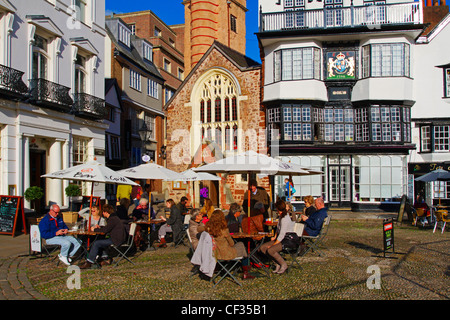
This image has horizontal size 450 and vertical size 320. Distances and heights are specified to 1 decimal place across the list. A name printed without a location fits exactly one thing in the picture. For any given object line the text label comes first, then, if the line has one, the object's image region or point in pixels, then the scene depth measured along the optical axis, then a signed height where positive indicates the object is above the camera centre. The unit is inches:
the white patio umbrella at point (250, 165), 395.5 +4.7
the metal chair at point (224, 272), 296.5 -76.7
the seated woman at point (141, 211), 498.7 -49.8
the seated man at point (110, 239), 358.9 -59.5
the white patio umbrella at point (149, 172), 496.0 -2.0
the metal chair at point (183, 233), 485.1 -74.4
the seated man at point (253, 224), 358.0 -46.9
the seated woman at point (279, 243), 330.6 -59.6
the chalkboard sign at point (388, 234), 392.8 -63.0
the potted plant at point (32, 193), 596.7 -31.6
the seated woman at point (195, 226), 353.7 -49.8
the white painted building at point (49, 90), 595.2 +131.7
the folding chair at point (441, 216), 586.5 -67.6
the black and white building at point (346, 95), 926.4 +168.9
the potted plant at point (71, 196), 673.0 -44.1
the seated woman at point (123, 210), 472.7 -44.7
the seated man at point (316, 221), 390.6 -48.5
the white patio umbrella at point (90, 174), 398.3 -2.8
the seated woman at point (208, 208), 521.3 -47.3
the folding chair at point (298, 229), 361.7 -52.1
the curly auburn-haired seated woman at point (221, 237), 295.7 -48.2
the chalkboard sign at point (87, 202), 693.2 -52.3
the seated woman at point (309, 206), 448.8 -40.1
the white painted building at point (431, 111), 937.5 +131.8
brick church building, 1051.3 +134.5
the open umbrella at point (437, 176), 714.3 -13.0
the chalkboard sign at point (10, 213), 531.8 -53.6
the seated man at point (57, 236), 363.3 -58.7
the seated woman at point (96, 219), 397.0 -46.3
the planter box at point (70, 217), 672.4 -74.3
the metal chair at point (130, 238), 366.1 -62.1
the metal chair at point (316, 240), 389.7 -68.6
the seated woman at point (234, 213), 441.1 -46.3
